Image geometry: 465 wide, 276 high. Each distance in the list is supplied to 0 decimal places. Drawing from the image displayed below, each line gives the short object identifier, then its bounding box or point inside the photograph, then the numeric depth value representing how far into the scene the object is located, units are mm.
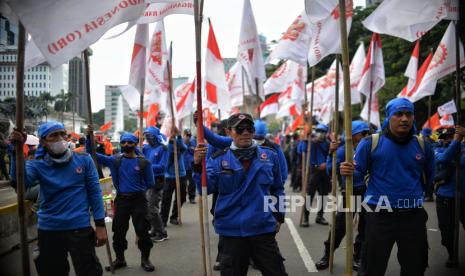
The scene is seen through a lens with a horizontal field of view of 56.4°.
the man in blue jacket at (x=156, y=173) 7633
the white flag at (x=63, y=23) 3359
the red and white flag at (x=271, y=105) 13455
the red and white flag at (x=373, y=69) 9078
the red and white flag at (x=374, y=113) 12535
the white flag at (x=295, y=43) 8109
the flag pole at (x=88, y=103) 4926
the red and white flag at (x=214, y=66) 8078
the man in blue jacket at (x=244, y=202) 3701
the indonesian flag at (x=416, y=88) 10053
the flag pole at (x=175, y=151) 7828
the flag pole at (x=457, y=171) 5421
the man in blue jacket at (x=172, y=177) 8477
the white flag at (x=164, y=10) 5734
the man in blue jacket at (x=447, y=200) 5855
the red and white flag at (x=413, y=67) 10883
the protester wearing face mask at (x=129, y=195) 6000
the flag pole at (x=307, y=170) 8058
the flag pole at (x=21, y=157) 3268
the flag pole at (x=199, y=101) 4164
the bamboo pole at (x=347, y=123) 3494
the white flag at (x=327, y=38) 6051
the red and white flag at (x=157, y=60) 8023
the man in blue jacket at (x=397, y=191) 3844
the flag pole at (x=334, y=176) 5300
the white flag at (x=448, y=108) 10006
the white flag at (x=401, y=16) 4965
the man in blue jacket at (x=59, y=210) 3945
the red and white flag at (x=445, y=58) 6762
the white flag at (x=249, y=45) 8133
